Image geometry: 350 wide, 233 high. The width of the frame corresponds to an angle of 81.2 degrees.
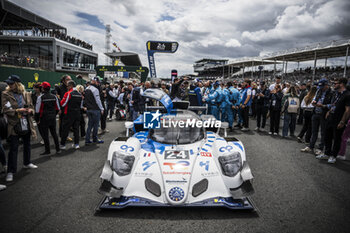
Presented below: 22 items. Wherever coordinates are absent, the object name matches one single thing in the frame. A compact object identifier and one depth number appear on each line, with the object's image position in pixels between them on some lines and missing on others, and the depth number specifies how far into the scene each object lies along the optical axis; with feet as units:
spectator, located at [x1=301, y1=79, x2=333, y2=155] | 17.25
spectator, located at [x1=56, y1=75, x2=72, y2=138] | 20.25
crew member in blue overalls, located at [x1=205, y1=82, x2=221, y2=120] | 26.12
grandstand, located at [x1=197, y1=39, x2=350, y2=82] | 75.55
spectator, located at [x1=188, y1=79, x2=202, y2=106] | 26.37
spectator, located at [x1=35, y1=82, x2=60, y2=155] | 16.51
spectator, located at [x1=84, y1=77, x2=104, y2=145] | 19.48
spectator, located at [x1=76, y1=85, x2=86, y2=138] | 22.81
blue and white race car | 8.81
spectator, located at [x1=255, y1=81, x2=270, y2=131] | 26.78
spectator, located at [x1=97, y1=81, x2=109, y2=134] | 23.95
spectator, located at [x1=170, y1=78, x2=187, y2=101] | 24.61
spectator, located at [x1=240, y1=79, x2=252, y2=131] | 27.02
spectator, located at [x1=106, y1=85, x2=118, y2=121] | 35.31
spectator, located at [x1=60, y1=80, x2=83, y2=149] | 18.48
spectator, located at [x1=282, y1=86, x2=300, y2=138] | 23.26
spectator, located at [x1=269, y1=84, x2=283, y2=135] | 24.01
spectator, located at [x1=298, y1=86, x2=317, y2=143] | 20.79
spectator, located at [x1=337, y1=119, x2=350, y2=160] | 16.19
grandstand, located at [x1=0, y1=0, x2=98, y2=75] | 89.56
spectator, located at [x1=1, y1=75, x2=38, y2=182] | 12.53
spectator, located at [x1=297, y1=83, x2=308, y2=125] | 31.99
